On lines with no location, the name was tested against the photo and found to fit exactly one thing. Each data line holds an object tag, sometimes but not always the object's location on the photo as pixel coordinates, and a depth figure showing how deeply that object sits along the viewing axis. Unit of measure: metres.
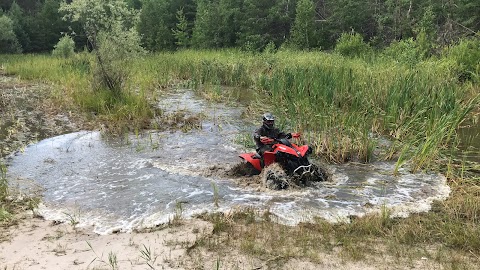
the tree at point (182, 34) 36.38
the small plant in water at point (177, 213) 4.93
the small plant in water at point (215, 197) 5.60
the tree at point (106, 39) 11.02
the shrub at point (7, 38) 32.22
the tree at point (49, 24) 38.97
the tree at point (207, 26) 33.98
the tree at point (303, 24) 28.88
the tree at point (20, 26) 37.09
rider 6.39
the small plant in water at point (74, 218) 4.92
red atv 6.08
